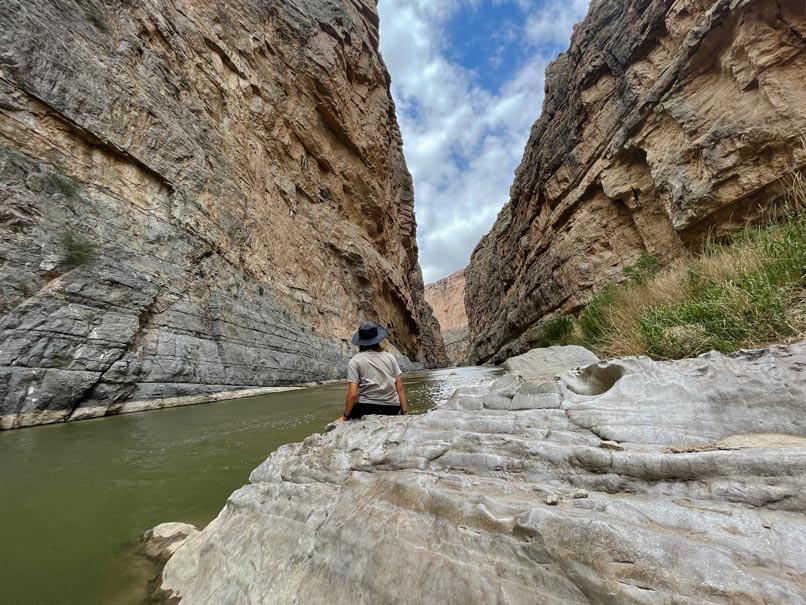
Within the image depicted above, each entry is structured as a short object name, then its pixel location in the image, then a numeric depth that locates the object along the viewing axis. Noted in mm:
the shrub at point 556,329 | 13969
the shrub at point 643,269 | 7913
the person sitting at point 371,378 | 3445
